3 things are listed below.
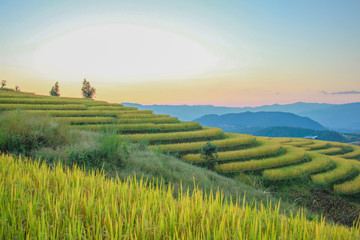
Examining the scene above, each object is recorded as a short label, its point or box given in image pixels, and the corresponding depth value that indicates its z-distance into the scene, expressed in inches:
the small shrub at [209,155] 542.9
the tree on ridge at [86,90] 2159.2
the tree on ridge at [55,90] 2085.3
